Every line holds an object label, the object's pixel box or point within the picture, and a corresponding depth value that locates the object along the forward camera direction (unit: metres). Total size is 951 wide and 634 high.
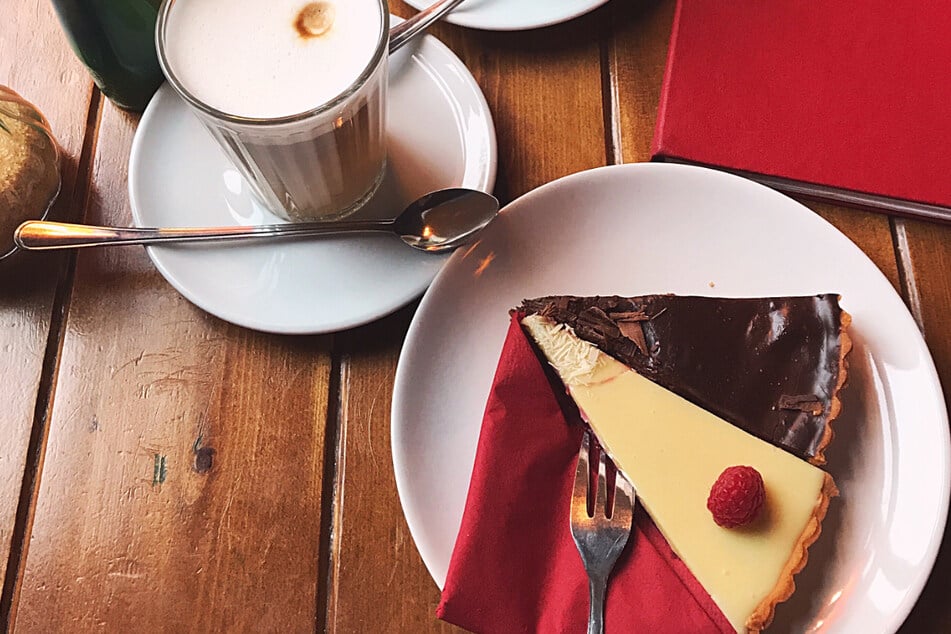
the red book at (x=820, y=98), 0.59
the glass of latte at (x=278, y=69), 0.52
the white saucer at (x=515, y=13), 0.61
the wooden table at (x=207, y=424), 0.54
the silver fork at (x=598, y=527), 0.52
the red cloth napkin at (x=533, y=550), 0.52
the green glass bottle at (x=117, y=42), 0.57
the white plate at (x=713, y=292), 0.53
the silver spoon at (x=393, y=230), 0.57
